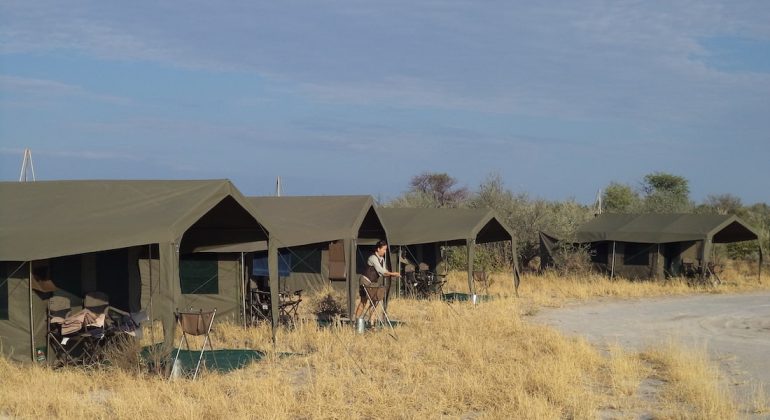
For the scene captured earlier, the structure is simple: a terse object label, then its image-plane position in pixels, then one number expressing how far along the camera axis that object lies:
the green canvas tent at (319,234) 13.42
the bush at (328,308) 15.53
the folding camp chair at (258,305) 13.79
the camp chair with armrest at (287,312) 13.70
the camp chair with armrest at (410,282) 19.01
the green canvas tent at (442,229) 18.48
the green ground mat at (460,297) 18.25
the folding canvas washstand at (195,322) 9.56
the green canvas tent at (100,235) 9.23
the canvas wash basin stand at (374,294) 12.98
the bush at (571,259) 24.05
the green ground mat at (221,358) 10.07
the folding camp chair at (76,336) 9.99
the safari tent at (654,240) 22.64
